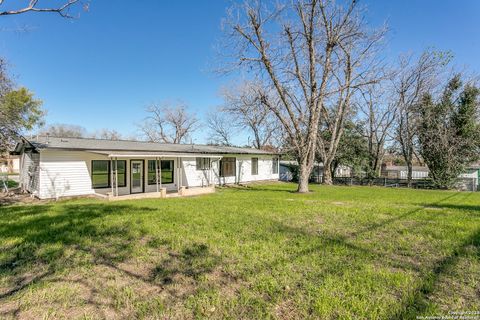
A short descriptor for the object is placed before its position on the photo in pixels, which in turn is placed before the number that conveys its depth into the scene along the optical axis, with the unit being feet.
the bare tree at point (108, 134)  147.54
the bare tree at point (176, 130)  113.19
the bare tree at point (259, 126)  85.06
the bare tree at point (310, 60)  41.39
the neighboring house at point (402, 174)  74.09
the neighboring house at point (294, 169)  78.33
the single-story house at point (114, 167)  36.91
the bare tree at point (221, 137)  109.40
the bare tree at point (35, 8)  23.41
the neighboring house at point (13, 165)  110.41
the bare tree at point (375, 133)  69.72
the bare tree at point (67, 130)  146.50
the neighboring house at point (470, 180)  58.85
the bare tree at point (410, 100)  62.44
